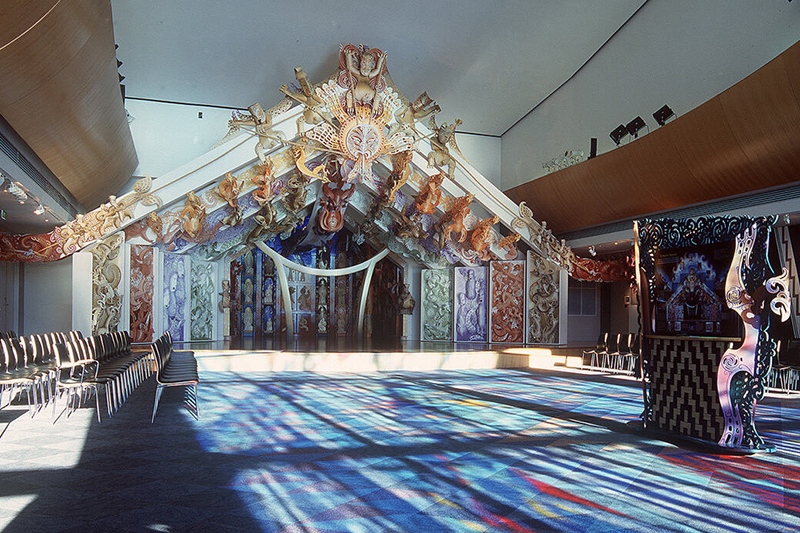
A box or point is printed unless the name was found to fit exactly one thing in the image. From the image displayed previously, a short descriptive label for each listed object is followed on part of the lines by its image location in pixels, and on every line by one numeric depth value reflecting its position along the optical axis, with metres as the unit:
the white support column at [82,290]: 13.22
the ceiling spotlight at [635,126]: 13.49
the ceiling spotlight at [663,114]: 12.48
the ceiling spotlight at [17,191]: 10.16
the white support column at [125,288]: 13.99
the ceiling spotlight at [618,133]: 14.19
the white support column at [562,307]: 16.55
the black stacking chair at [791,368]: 9.53
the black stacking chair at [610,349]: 13.37
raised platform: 12.98
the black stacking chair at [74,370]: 6.93
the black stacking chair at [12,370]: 6.61
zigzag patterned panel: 5.86
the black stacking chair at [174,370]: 6.93
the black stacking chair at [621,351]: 13.14
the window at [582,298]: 20.73
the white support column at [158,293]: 14.73
